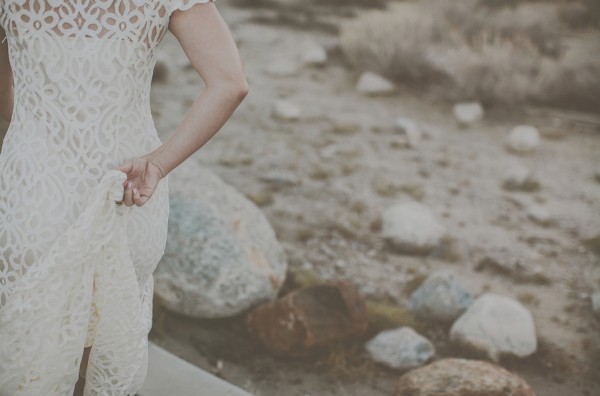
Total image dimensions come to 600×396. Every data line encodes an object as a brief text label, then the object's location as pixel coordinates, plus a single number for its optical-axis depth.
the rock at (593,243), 4.52
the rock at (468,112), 6.95
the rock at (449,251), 4.30
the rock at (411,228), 4.33
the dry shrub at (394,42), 8.05
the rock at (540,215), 4.88
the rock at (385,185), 5.22
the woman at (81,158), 1.41
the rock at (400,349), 3.11
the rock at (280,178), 5.22
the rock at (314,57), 8.51
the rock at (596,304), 3.69
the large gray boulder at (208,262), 3.25
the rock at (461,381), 2.58
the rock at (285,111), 6.73
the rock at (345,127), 6.46
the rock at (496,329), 3.22
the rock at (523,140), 6.25
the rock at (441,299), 3.51
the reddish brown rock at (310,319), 3.06
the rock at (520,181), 5.45
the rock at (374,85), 7.67
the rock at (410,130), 6.30
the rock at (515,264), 4.10
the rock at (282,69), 8.10
